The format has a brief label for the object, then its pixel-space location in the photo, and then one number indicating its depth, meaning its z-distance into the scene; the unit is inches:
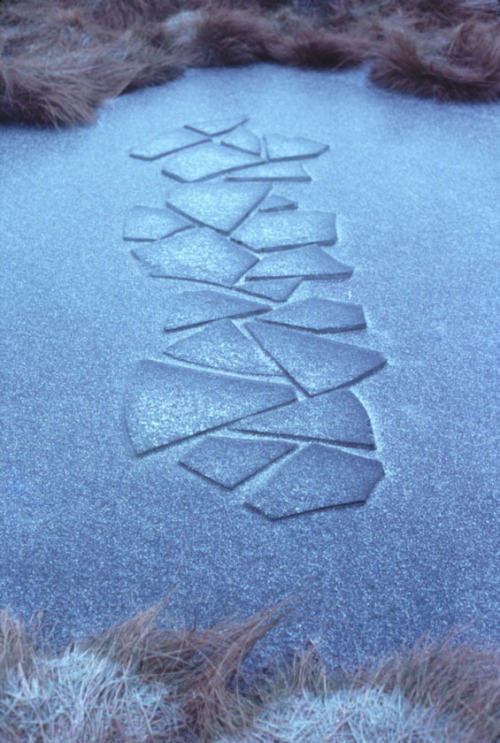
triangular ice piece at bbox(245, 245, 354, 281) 92.6
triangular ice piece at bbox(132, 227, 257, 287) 92.4
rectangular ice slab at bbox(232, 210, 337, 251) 99.5
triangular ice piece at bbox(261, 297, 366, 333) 83.0
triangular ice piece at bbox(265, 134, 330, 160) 124.8
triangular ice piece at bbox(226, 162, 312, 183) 117.2
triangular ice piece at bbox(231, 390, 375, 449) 68.3
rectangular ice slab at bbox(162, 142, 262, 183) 118.6
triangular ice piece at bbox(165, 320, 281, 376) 76.5
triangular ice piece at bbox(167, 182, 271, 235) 104.7
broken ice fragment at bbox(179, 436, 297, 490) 64.1
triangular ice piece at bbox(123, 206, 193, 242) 101.0
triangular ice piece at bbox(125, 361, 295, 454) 68.3
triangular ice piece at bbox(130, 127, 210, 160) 125.1
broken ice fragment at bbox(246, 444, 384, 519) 61.4
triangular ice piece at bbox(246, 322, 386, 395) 75.0
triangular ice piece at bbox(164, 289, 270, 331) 83.6
